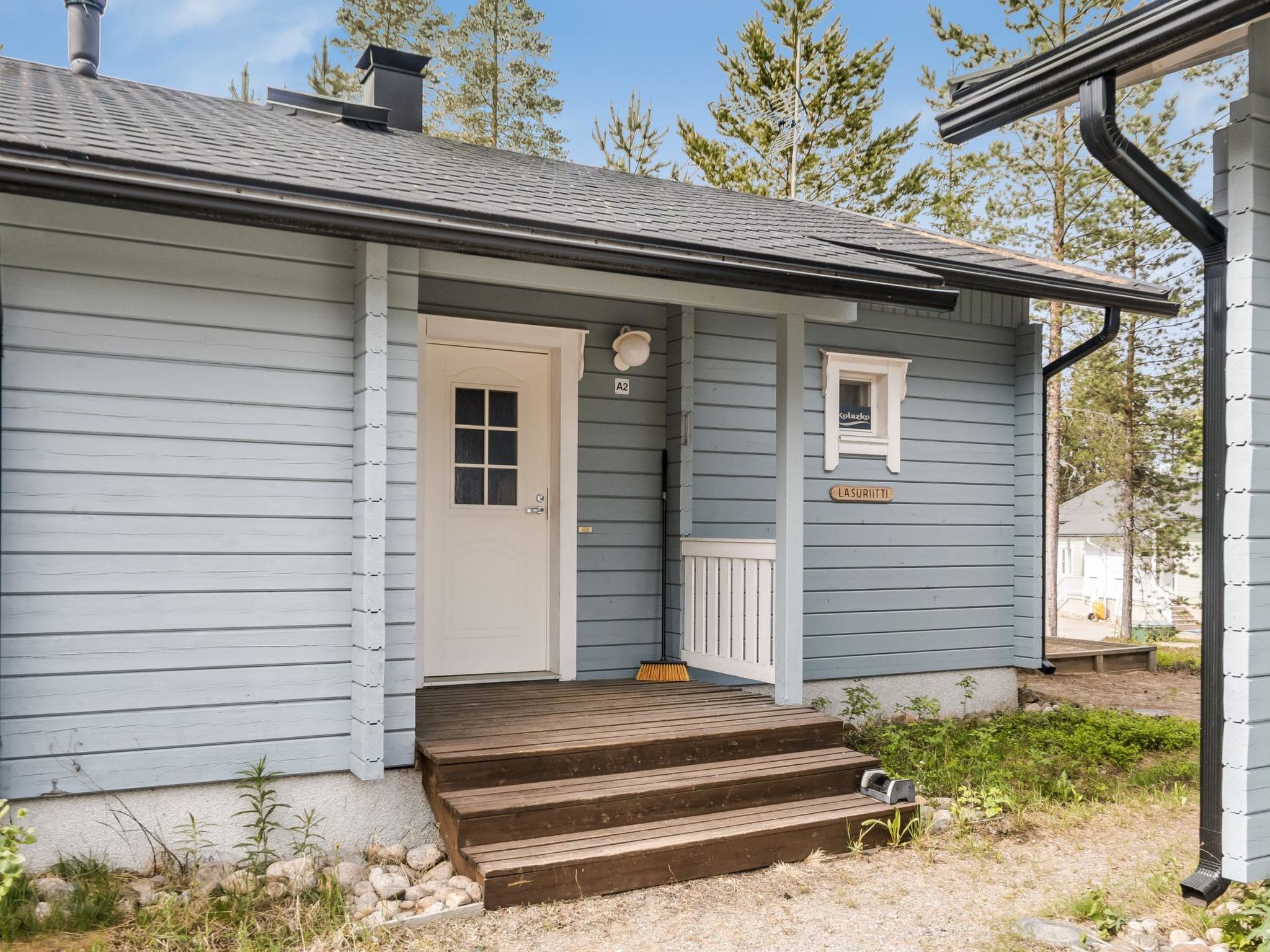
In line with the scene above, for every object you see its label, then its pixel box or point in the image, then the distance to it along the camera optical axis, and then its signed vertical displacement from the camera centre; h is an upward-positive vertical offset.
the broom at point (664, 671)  5.32 -1.06
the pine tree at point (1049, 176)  13.48 +4.49
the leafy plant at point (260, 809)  3.51 -1.23
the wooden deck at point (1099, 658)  8.65 -1.59
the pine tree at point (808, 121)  15.10 +5.75
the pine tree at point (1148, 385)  13.71 +1.59
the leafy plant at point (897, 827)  3.94 -1.42
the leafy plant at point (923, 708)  5.74 -1.37
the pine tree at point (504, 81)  16.95 +7.05
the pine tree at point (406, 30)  16.66 +7.79
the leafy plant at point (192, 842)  3.47 -1.33
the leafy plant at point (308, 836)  3.58 -1.35
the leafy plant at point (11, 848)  2.36 -0.96
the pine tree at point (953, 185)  14.93 +4.82
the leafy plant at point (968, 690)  6.29 -1.35
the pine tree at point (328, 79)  14.83 +6.31
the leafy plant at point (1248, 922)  2.69 -1.25
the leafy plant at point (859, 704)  5.69 -1.32
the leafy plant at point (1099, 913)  3.05 -1.39
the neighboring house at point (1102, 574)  19.09 -2.11
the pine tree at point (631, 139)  15.11 +5.37
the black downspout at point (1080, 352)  6.39 +0.90
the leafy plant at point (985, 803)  4.18 -1.41
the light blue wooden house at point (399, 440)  3.37 +0.18
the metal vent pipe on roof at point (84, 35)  5.29 +2.43
